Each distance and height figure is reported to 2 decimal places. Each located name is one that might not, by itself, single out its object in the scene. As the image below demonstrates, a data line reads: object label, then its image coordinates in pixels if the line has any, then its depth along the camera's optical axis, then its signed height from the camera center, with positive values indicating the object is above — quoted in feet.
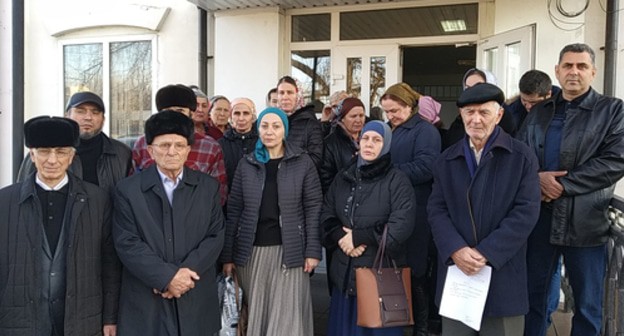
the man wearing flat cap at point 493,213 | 7.32 -1.00
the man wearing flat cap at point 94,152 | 8.93 -0.15
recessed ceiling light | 19.38 +4.97
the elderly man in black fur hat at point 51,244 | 7.09 -1.53
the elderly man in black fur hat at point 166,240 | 7.67 -1.57
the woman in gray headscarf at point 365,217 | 8.93 -1.32
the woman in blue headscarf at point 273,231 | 9.47 -1.68
